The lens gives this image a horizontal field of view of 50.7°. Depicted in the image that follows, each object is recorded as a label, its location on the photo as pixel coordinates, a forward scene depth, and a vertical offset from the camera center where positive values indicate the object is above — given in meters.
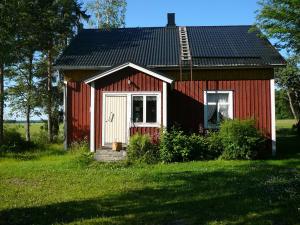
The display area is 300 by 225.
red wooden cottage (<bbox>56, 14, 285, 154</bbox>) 12.98 +1.58
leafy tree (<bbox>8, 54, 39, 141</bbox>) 19.77 +2.09
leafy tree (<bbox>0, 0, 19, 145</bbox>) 14.71 +4.47
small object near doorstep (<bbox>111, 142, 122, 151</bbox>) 12.39 -0.91
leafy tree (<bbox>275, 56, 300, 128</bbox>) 33.66 +4.92
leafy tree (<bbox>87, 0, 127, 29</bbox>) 29.00 +10.22
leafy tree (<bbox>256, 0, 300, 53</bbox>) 14.58 +4.80
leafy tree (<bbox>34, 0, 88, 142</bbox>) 20.59 +6.53
